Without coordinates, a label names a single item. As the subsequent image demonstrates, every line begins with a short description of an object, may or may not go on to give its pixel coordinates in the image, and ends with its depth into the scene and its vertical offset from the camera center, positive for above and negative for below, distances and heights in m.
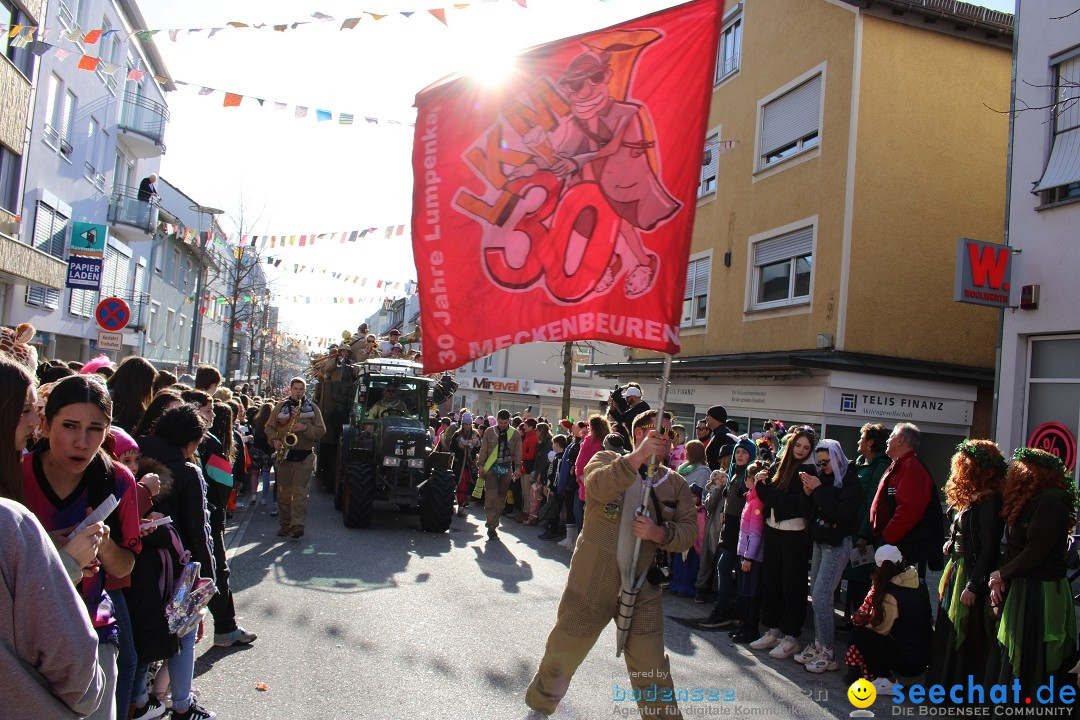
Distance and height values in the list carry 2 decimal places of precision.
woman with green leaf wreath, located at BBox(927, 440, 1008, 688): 5.17 -0.91
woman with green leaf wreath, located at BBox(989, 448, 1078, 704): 4.74 -0.96
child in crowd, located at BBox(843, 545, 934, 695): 5.46 -1.39
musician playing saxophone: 10.17 -1.01
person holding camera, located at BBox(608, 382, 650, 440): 5.90 -0.07
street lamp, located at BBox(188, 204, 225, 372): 23.15 +2.76
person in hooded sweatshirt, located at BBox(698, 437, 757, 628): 7.39 -1.23
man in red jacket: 6.02 -0.57
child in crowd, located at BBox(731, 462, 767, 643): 6.85 -1.37
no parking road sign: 12.84 +0.76
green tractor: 11.35 -1.12
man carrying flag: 3.96 -0.96
